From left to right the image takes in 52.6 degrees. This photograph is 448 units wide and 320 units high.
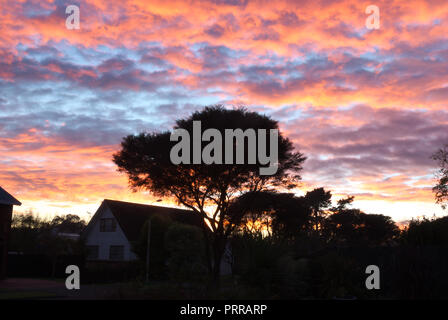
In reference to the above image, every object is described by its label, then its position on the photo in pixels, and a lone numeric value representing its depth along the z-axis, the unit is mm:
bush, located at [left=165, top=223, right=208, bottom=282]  37062
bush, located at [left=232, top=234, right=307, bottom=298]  18859
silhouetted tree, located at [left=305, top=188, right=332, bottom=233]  84438
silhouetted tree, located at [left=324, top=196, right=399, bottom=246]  83375
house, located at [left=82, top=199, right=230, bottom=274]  49281
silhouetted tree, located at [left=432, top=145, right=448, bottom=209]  44500
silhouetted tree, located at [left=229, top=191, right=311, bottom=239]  45000
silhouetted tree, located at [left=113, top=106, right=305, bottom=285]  35406
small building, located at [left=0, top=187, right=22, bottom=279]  35375
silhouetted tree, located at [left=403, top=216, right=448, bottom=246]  26356
